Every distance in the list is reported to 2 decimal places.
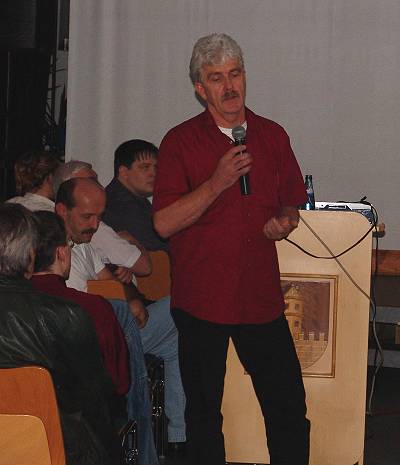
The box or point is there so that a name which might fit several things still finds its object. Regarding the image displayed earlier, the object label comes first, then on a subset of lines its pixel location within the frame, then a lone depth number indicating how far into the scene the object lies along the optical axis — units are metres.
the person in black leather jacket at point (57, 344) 3.75
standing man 4.64
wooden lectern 5.75
